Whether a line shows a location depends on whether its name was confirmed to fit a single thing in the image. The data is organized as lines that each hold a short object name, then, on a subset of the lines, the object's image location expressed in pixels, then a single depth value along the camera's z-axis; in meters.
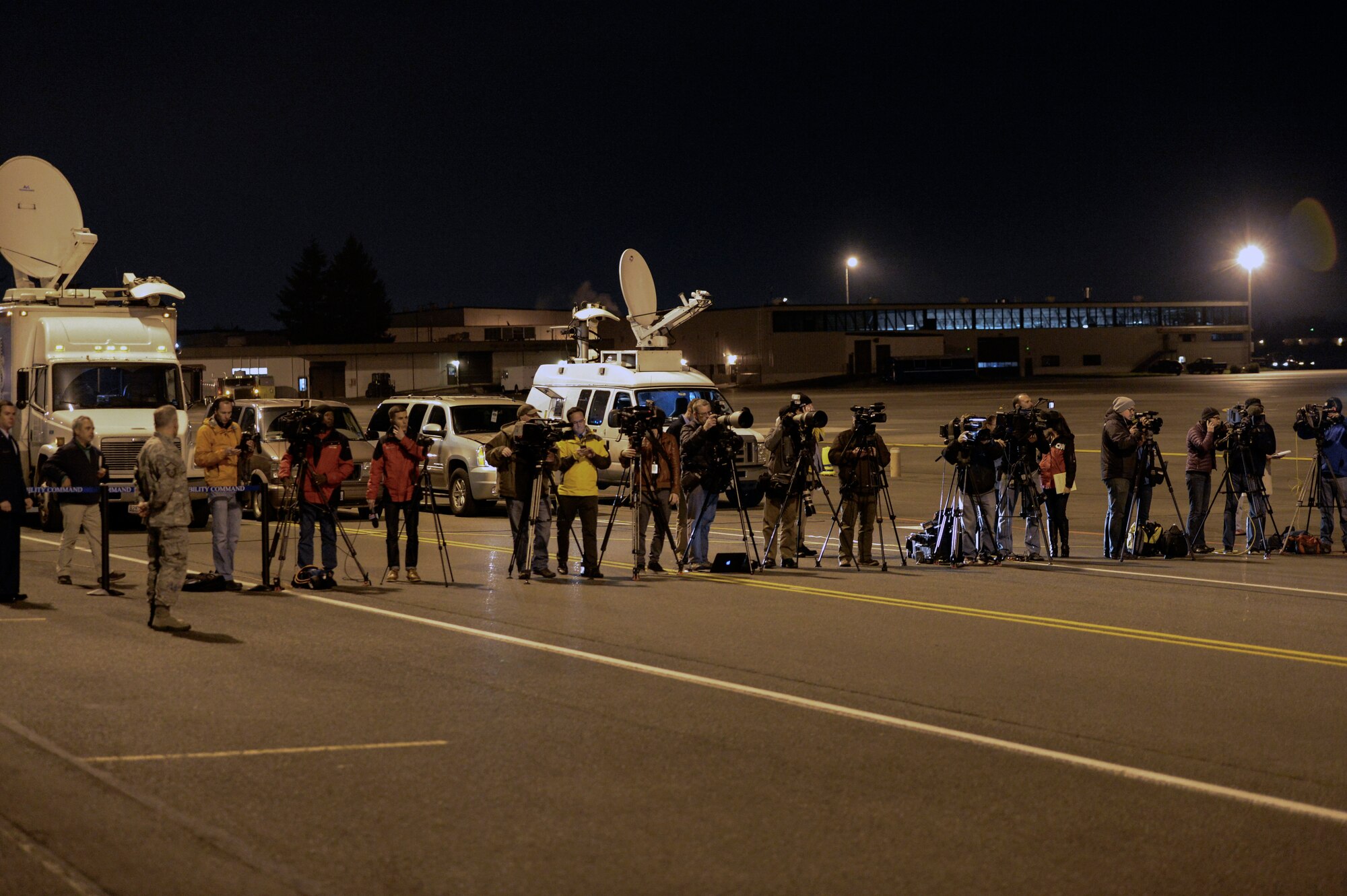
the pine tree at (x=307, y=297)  125.84
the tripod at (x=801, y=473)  14.71
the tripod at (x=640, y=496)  14.45
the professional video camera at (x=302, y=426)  13.51
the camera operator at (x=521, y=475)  13.92
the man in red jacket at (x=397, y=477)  14.08
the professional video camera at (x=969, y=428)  15.01
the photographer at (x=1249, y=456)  16.27
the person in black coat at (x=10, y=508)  12.55
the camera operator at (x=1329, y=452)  16.62
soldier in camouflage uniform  10.99
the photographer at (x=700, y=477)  14.73
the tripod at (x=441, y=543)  13.91
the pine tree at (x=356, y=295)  125.00
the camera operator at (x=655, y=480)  14.48
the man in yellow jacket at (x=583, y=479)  14.02
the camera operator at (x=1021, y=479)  15.41
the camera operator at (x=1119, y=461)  15.84
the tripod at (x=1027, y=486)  15.45
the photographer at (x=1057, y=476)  16.02
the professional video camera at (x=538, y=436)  13.91
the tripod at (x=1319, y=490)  16.66
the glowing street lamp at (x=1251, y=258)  71.81
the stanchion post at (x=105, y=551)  13.13
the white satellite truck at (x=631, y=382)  22.58
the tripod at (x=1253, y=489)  16.30
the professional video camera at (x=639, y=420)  14.40
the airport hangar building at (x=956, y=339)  98.88
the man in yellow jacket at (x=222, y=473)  13.45
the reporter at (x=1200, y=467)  16.33
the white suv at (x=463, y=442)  21.58
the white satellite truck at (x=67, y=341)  20.09
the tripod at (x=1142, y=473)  15.80
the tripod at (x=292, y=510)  13.46
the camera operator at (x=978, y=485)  14.96
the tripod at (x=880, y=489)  14.81
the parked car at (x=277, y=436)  21.42
